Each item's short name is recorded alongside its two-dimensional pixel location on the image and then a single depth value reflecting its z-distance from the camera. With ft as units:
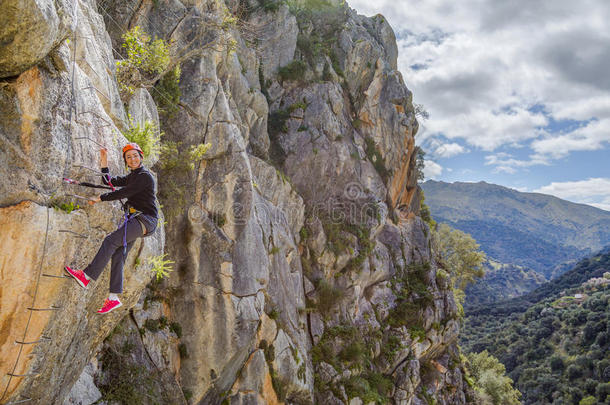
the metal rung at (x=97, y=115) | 20.53
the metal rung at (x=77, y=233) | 18.45
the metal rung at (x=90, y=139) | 19.99
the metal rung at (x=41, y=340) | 17.30
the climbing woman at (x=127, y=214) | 19.35
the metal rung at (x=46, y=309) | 17.40
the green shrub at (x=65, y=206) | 18.16
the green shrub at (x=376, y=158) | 96.96
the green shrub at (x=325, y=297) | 70.03
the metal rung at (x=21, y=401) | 17.52
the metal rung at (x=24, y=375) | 17.08
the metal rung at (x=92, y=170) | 19.96
